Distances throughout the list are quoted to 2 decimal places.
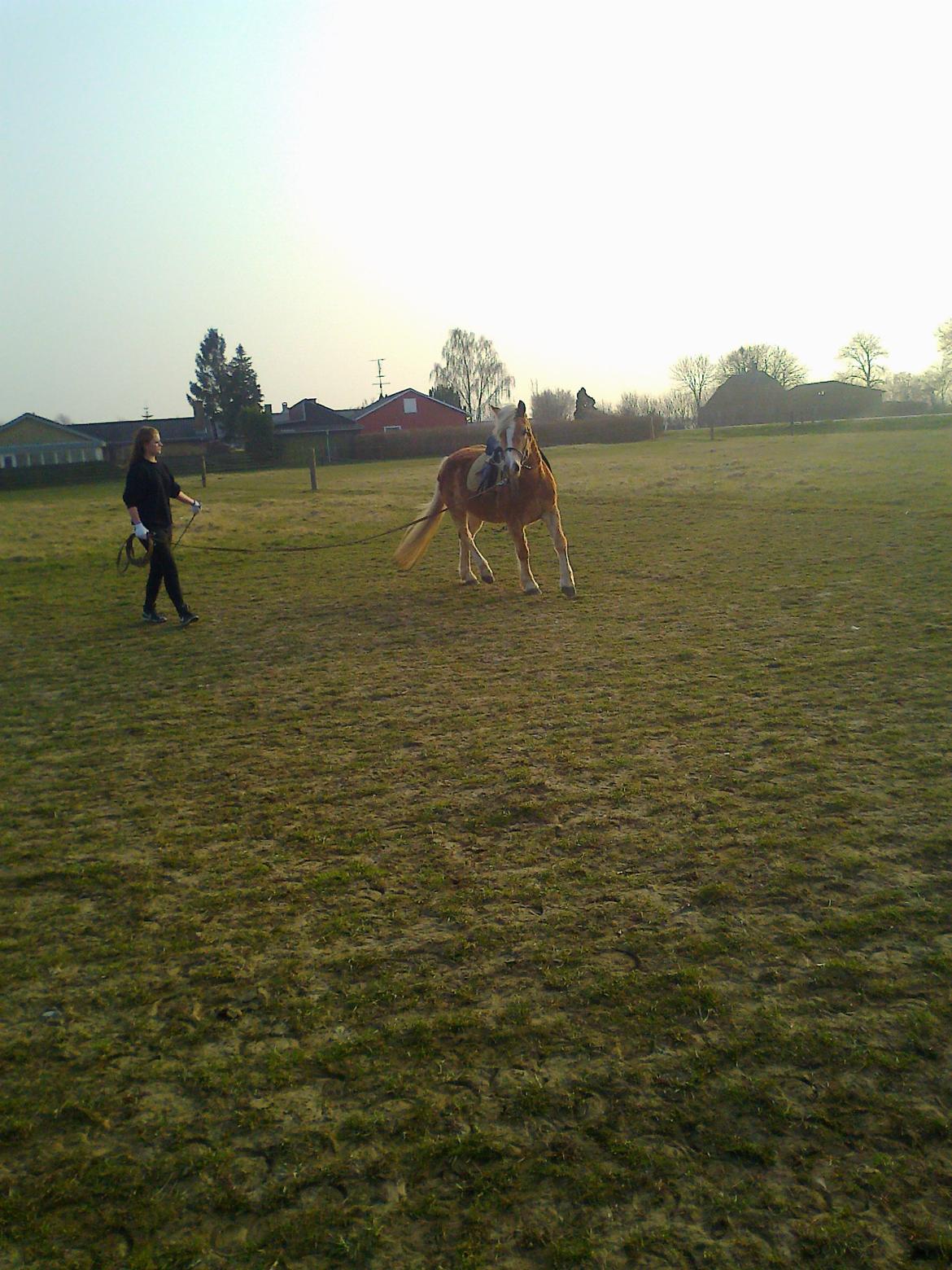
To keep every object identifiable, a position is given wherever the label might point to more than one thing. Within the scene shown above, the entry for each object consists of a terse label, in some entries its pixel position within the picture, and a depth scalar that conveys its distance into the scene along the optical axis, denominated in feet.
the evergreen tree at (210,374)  276.21
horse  31.45
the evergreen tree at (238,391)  235.61
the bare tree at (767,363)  290.15
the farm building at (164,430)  232.73
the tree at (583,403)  242.78
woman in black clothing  29.99
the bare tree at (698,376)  333.01
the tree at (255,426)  164.62
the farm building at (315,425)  202.76
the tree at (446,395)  277.85
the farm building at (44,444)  209.67
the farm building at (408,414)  238.68
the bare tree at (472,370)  295.89
